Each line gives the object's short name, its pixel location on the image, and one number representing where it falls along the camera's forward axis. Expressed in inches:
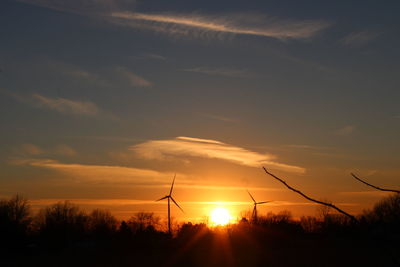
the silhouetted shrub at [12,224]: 5146.2
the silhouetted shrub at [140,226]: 5516.7
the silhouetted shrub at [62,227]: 5378.9
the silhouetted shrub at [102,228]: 5669.3
